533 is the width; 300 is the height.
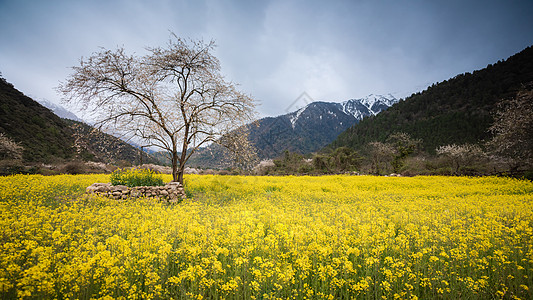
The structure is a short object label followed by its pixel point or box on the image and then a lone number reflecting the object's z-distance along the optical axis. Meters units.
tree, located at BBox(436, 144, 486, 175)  27.23
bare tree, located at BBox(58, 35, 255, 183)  11.40
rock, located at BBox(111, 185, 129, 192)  10.06
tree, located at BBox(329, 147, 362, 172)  40.78
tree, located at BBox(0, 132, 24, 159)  22.95
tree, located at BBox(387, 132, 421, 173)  34.44
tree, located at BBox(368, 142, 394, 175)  36.62
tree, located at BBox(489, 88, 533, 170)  14.74
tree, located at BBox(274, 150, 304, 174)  42.93
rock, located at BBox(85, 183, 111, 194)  9.65
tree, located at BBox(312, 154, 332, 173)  42.13
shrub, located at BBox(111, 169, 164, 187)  11.14
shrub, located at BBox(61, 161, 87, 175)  22.98
